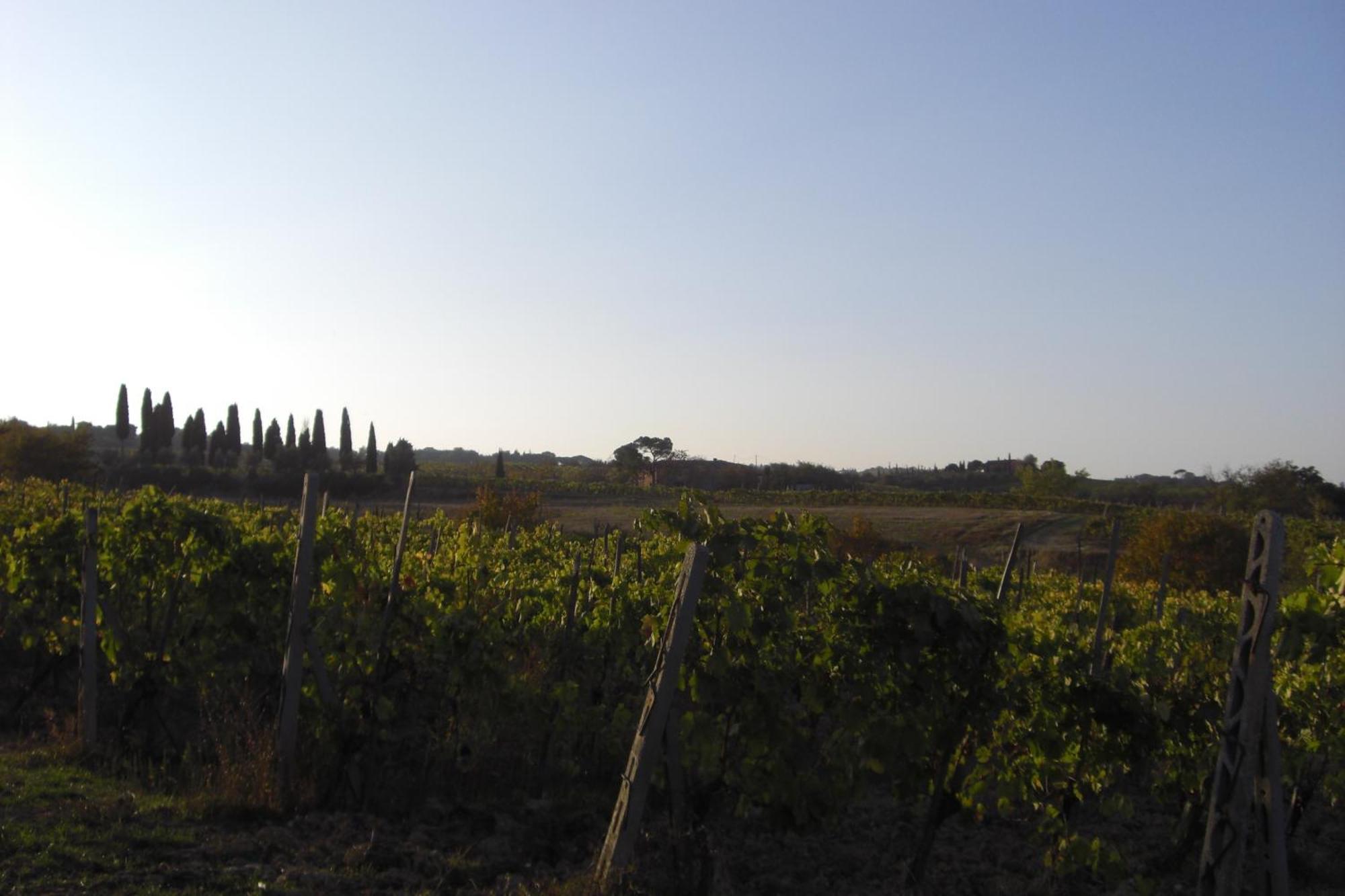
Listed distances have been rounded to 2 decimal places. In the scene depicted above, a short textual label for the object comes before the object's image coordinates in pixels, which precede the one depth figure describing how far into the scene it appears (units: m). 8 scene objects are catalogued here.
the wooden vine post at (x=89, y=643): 6.46
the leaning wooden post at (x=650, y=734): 4.28
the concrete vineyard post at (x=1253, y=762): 3.61
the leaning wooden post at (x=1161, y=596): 9.85
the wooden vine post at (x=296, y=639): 5.52
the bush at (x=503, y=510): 30.23
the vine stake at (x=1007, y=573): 5.75
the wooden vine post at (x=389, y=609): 5.78
